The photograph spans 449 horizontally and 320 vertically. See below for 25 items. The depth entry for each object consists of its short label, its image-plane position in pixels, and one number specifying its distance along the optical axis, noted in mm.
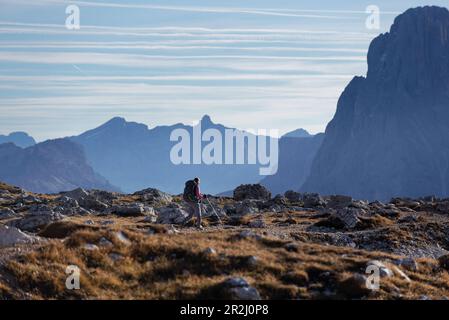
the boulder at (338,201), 76962
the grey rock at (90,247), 23492
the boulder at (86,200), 66688
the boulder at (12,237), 26250
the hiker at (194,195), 38219
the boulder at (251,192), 92625
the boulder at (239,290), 19562
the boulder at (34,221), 39000
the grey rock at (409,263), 26703
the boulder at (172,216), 45241
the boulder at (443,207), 72562
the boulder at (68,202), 64338
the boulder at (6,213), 53919
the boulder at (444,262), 28781
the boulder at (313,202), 80688
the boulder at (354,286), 20969
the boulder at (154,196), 81050
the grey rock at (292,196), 91500
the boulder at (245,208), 65938
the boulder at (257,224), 48406
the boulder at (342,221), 49125
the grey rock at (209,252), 23653
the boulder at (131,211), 57156
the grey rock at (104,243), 24516
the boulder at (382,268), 23223
